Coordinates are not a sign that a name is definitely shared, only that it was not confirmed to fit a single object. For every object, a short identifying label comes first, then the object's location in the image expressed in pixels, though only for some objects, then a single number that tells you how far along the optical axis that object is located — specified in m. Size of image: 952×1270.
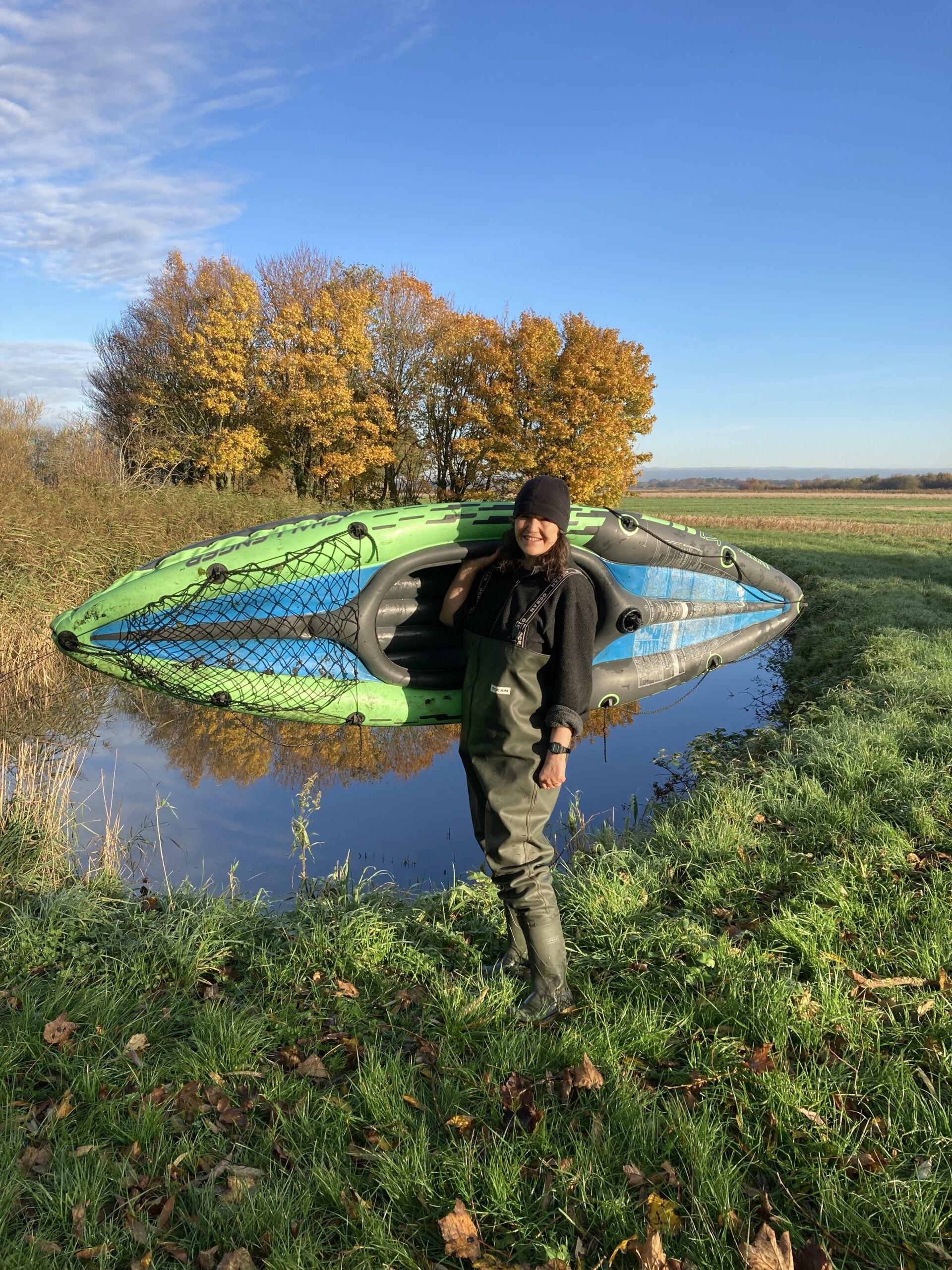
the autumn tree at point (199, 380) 22.42
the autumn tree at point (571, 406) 25.66
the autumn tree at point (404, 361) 27.20
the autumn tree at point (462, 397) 26.77
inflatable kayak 4.43
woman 2.81
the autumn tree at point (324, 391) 23.86
